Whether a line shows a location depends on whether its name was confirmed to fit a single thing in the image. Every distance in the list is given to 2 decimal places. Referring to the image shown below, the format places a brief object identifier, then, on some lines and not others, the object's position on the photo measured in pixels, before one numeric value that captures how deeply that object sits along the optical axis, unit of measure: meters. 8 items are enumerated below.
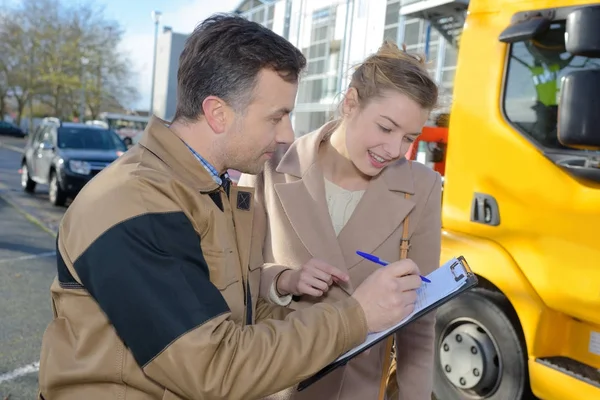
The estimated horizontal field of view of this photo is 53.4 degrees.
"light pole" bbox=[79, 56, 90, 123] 40.65
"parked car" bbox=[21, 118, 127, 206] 10.69
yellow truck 2.62
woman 1.98
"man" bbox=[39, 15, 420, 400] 1.13
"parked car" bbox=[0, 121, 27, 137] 48.31
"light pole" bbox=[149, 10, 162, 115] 26.88
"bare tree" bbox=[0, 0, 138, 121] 42.00
